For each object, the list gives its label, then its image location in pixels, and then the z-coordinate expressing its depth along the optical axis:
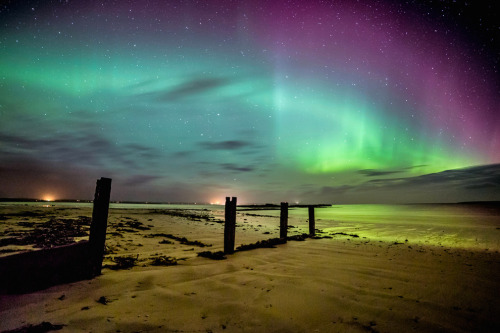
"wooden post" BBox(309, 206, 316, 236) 12.26
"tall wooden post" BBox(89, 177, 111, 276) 4.55
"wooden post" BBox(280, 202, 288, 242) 9.95
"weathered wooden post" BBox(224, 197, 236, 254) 7.48
